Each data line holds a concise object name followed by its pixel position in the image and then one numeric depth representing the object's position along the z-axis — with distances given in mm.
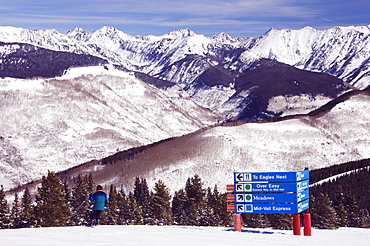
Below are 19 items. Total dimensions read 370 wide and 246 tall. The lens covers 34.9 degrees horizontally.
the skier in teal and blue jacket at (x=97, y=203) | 40959
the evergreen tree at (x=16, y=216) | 67750
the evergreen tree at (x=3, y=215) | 70431
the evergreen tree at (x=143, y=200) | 86312
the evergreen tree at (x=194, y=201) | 85812
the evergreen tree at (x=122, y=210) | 82638
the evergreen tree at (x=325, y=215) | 78750
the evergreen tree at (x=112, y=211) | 81081
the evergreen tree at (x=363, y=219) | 91350
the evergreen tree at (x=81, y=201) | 78250
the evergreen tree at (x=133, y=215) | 81938
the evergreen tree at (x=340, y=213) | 85538
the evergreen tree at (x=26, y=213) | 60069
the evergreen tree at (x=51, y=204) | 58875
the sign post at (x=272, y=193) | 39875
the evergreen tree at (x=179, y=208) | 90438
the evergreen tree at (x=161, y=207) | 85000
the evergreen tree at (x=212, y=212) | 81688
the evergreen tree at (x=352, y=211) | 91938
